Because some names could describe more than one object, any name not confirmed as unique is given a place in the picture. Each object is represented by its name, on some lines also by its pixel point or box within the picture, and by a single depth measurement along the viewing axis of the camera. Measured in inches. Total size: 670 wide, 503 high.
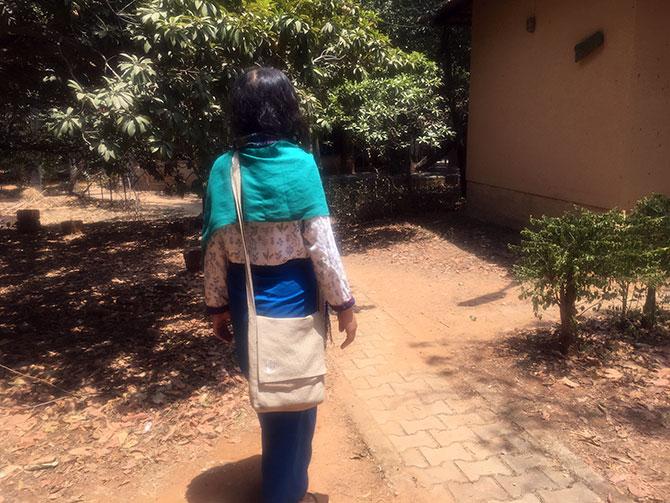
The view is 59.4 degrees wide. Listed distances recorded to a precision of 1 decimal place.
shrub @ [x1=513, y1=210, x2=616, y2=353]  153.7
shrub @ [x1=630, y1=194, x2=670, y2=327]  158.9
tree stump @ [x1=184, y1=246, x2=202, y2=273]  300.8
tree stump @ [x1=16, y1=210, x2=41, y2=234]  478.3
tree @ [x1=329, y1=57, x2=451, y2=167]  356.2
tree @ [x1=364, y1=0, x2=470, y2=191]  466.3
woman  88.0
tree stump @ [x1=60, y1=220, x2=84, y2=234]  474.3
